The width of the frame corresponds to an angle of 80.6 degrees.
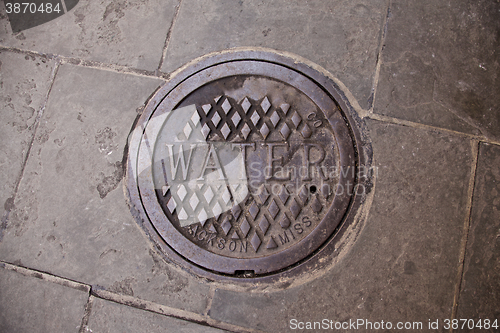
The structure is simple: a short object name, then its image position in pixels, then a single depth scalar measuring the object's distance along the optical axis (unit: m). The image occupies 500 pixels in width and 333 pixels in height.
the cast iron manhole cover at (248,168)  1.95
